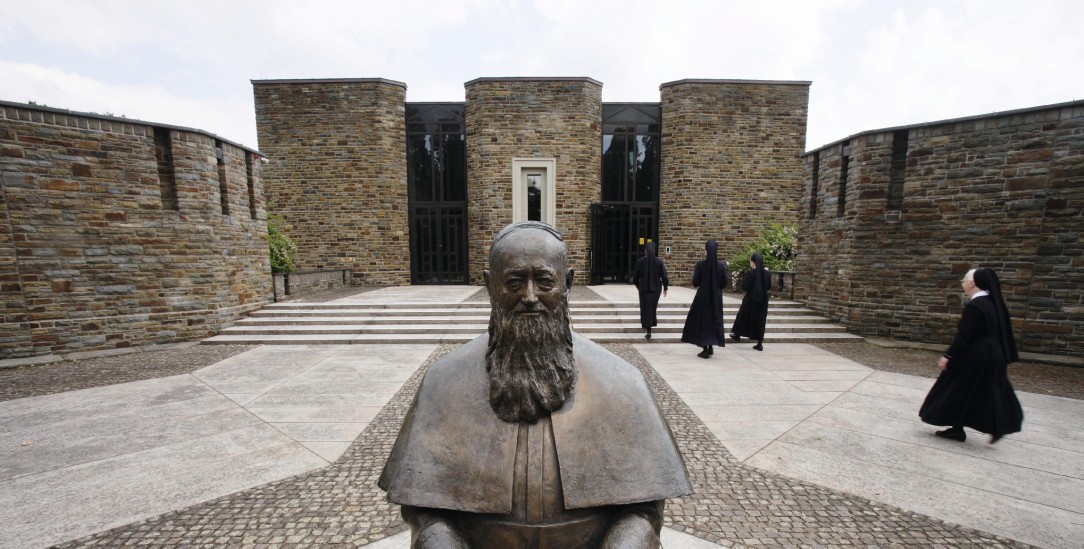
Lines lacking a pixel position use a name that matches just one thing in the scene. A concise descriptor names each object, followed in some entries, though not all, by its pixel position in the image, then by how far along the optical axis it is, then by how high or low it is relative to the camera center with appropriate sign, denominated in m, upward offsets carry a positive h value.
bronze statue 1.39 -0.71
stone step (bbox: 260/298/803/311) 9.68 -1.63
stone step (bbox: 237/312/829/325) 8.91 -1.79
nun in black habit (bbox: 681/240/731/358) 7.00 -1.13
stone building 13.68 +2.34
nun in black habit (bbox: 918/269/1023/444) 3.87 -1.24
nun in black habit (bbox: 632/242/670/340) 8.09 -0.90
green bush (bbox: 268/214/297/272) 11.66 -0.41
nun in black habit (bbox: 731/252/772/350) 7.38 -1.26
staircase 8.30 -1.85
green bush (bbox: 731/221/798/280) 12.18 -0.41
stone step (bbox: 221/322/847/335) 8.54 -1.91
